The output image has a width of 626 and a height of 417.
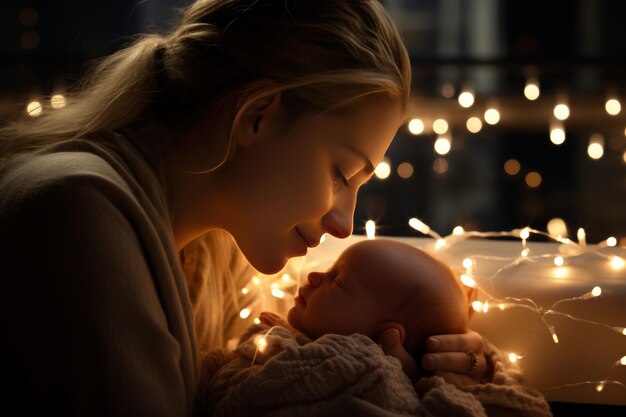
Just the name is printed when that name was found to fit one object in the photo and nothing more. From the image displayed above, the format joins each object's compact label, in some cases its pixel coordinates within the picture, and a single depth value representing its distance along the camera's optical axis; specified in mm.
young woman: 841
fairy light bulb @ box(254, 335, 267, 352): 1084
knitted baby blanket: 980
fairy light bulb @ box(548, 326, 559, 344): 1276
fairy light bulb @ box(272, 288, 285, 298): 1398
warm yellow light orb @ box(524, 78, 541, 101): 2080
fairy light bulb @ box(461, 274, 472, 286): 1304
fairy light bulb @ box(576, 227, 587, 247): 1434
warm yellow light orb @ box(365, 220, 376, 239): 1439
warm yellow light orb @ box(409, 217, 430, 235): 1401
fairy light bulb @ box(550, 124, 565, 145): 1763
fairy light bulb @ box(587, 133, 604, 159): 2078
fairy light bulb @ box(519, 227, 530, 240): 1381
